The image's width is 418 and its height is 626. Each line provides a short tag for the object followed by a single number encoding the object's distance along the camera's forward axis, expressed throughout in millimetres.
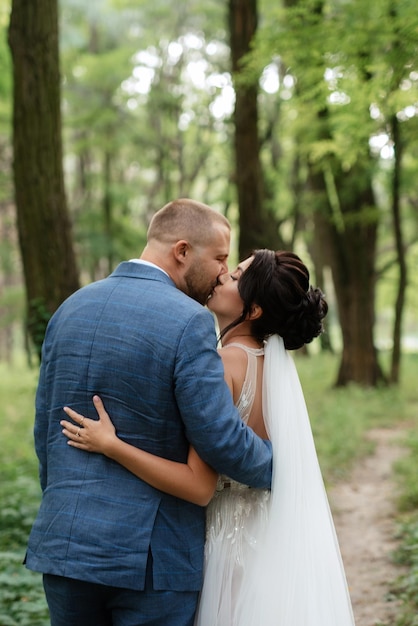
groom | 2361
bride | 2777
